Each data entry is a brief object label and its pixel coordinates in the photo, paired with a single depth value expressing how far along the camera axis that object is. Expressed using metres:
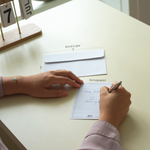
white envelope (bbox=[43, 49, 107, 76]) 0.92
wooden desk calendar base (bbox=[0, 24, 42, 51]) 1.18
